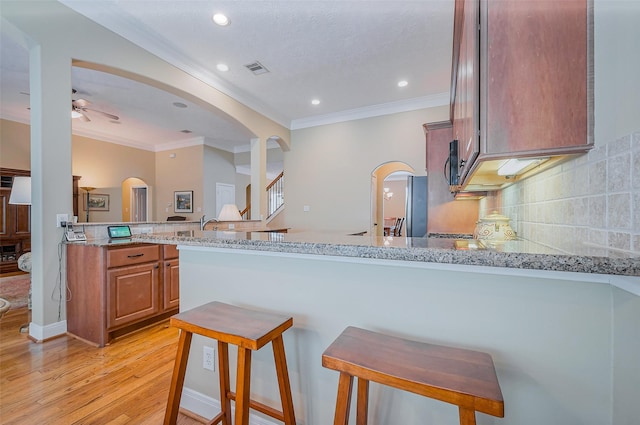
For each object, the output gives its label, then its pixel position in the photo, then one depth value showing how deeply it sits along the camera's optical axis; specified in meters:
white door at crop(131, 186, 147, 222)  8.22
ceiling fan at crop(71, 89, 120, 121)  3.69
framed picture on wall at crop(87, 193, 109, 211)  6.21
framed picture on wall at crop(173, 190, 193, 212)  6.91
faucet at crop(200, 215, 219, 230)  3.51
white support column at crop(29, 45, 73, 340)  2.30
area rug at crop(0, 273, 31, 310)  3.32
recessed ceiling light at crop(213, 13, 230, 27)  2.63
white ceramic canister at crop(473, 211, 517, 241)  1.70
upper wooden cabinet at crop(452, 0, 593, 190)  0.85
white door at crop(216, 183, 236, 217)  7.27
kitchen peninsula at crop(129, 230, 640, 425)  0.74
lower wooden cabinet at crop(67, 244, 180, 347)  2.35
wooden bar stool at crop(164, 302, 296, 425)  0.97
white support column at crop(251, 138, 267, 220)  4.93
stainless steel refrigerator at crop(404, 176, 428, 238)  3.28
